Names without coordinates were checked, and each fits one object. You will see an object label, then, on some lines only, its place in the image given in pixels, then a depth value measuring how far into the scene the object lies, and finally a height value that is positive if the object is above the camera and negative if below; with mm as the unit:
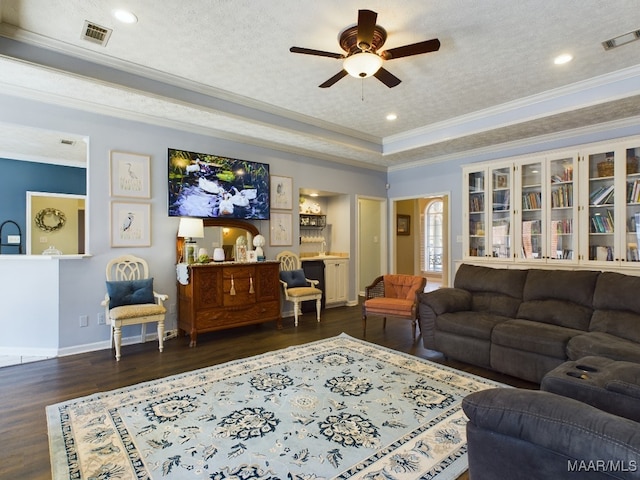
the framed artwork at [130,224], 4133 +221
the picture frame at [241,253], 5133 -164
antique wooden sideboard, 4246 -713
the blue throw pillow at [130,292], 3908 -572
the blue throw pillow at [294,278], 5387 -568
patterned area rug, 1916 -1236
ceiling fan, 2570 +1496
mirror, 4895 +133
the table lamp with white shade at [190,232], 4375 +129
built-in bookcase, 4223 +458
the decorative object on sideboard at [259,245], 5108 -47
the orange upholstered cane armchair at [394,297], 4395 -784
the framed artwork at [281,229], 5574 +206
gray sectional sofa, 2861 -769
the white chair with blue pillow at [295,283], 5172 -655
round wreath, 6477 +470
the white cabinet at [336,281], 6403 -742
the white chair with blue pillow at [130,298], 3721 -649
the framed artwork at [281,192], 5562 +806
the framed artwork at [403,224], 9321 +467
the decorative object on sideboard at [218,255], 4727 -177
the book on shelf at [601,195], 4359 +573
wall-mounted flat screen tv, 4547 +782
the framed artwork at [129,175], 4105 +822
